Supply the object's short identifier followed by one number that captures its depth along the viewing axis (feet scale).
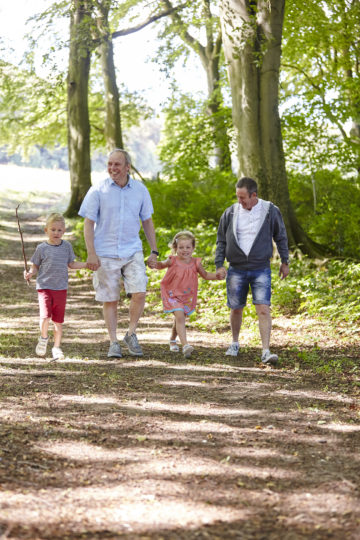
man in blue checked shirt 22.30
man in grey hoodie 22.98
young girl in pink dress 24.00
